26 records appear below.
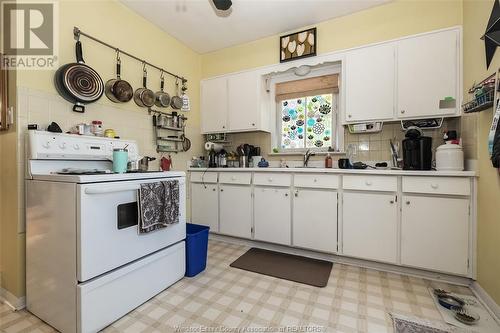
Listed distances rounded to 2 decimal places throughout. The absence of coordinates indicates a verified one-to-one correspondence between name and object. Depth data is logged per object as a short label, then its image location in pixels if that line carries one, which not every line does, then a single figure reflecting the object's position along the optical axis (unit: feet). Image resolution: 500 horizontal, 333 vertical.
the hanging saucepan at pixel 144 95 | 8.12
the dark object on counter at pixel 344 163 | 7.89
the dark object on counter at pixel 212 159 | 10.43
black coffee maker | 6.72
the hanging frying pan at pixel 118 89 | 7.20
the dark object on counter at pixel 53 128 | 5.42
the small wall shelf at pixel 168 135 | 8.89
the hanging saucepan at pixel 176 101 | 9.50
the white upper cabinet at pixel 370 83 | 7.39
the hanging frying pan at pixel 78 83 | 5.92
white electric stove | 4.24
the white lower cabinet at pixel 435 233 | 6.10
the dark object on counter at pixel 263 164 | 9.77
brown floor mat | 6.64
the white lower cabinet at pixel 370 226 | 6.82
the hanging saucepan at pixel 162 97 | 8.87
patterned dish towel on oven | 5.21
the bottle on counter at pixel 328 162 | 8.73
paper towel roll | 10.52
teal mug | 5.71
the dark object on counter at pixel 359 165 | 7.69
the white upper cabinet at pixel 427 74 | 6.66
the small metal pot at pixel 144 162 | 7.73
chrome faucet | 9.26
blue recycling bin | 6.68
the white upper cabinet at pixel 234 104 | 9.73
